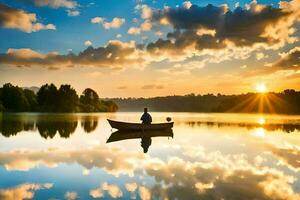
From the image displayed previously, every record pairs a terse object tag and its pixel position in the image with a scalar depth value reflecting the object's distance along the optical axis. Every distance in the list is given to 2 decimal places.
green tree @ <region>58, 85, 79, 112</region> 90.64
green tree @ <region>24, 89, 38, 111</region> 87.00
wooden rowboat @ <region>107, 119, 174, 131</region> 28.21
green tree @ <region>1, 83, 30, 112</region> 80.23
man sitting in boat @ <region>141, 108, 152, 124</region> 28.01
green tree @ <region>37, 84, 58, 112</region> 88.34
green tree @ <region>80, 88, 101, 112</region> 103.96
